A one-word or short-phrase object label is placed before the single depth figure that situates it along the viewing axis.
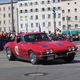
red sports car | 16.81
